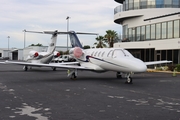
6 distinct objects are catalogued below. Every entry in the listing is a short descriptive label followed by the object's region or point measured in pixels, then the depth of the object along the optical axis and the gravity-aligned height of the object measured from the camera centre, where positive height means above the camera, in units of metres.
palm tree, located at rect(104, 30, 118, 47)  63.34 +4.73
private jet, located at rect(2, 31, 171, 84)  15.89 -0.38
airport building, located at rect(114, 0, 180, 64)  32.97 +3.81
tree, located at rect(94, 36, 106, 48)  72.38 +3.97
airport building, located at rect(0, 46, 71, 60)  88.02 +1.70
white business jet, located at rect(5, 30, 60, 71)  32.30 +0.06
